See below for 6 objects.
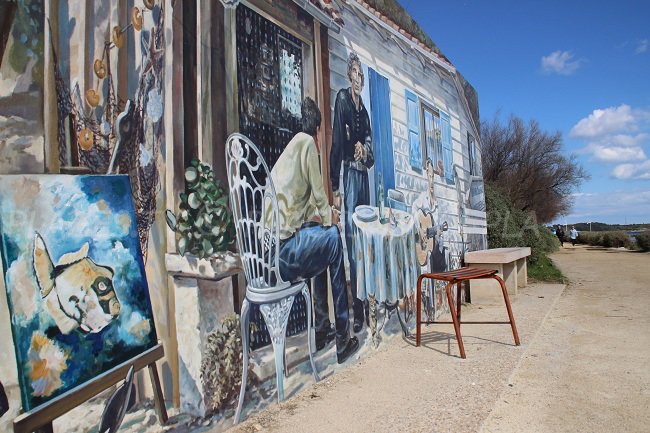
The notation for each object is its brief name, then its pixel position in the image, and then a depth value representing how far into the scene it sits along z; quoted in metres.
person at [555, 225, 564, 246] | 41.81
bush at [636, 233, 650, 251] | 28.28
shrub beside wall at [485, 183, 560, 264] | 14.22
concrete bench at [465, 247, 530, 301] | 9.91
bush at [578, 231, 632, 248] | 33.09
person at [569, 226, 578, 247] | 39.62
